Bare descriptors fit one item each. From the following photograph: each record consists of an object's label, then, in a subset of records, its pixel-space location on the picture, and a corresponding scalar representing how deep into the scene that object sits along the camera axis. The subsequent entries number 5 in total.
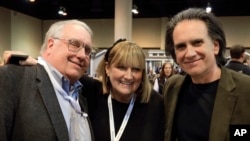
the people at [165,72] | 4.24
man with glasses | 1.00
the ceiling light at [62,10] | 8.85
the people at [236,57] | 2.97
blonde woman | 1.42
